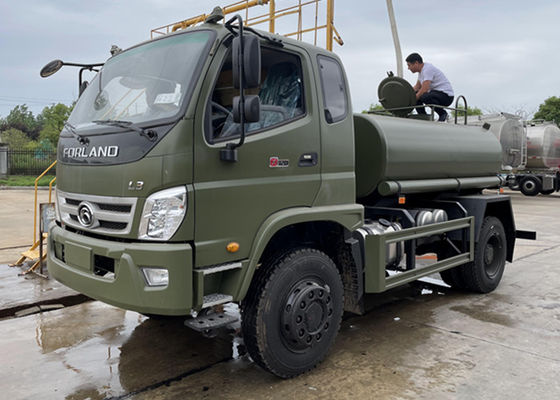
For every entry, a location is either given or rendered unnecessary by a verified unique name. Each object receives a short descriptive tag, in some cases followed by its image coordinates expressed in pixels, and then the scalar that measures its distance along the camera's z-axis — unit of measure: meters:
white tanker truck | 16.77
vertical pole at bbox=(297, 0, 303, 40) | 10.53
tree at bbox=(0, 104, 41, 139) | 59.16
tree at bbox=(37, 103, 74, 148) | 42.62
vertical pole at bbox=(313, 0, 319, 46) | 10.75
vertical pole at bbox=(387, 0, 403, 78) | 11.23
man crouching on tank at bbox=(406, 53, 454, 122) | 6.61
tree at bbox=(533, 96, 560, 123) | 39.16
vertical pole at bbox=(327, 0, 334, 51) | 11.12
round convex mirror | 4.19
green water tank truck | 3.03
